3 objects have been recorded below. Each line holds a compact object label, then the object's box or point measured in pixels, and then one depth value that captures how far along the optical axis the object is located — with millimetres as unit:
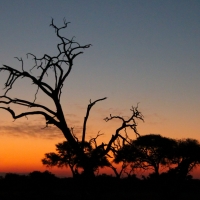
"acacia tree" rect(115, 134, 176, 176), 48375
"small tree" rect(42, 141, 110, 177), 51491
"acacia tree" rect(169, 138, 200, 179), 46044
